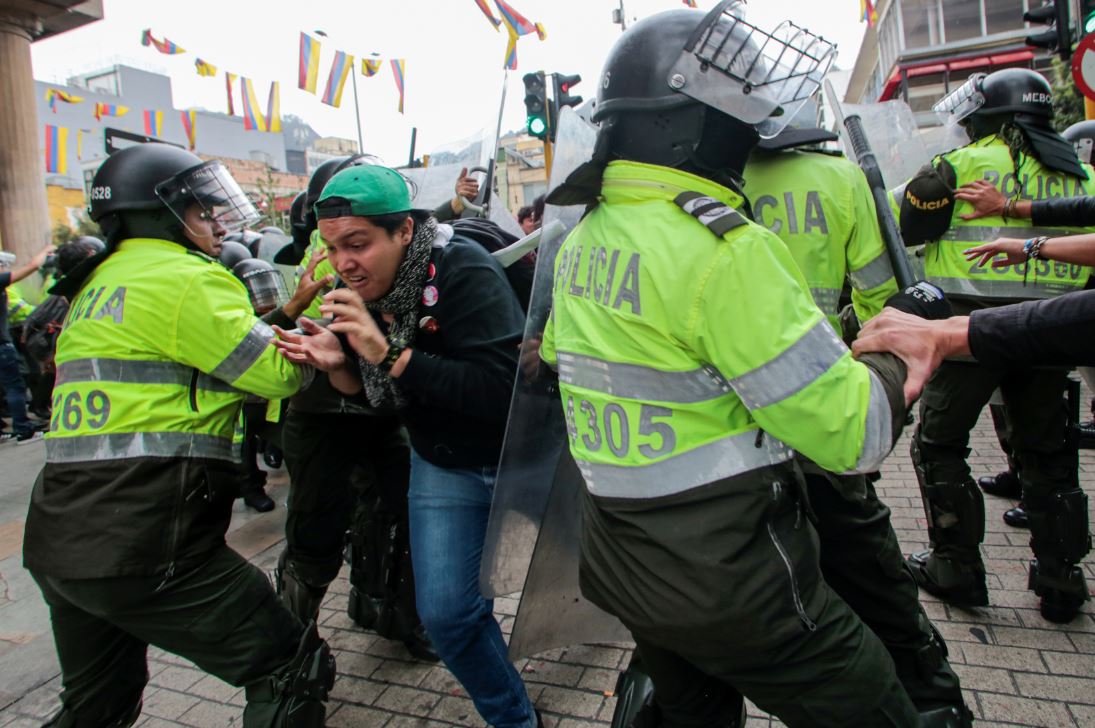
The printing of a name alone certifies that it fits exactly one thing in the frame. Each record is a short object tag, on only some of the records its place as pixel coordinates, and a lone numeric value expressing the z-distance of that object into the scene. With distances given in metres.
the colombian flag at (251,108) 12.98
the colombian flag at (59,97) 14.94
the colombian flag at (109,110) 15.25
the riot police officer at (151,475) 1.99
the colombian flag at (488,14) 10.34
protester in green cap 2.28
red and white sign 5.00
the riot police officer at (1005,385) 2.98
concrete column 12.27
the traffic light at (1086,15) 6.25
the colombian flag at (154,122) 14.75
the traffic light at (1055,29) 6.99
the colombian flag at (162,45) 12.31
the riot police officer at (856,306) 2.03
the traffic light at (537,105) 9.61
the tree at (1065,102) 12.54
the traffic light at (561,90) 9.73
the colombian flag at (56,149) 16.39
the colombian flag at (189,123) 13.24
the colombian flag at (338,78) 10.84
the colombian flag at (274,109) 12.99
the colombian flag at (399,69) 11.33
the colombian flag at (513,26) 10.60
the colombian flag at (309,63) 10.63
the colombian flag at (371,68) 11.67
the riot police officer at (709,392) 1.33
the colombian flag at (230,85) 12.90
